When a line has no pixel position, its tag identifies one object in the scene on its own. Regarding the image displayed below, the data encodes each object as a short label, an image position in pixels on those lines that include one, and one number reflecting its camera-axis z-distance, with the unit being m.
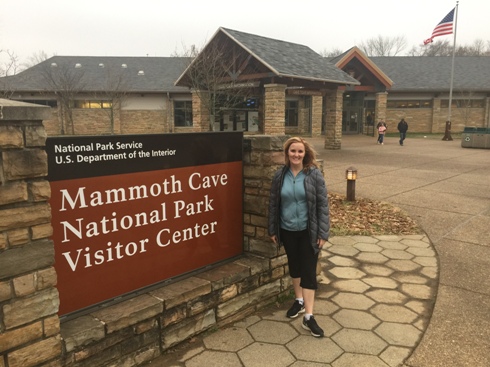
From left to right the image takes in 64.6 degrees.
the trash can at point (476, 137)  19.81
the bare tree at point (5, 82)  16.28
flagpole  25.09
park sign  2.52
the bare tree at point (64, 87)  26.56
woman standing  3.17
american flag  23.30
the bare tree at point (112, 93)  27.30
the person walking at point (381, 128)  21.80
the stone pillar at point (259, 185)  3.63
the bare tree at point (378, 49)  69.12
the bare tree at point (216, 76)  16.75
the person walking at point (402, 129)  21.50
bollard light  7.60
